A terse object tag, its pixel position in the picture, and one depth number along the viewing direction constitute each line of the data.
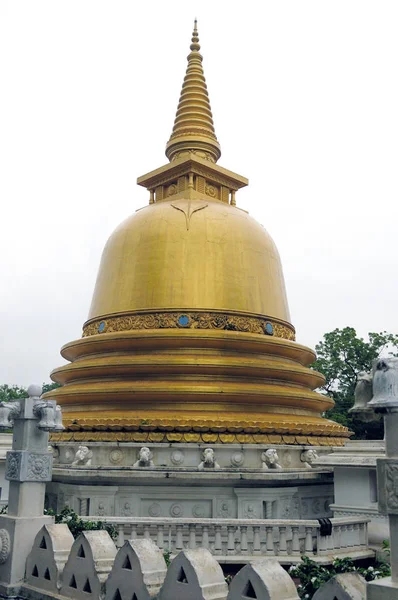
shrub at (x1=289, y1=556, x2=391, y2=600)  6.50
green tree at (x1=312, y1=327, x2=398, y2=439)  30.14
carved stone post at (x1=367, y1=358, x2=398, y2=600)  5.20
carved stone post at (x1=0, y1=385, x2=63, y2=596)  7.57
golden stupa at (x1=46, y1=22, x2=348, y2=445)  15.02
